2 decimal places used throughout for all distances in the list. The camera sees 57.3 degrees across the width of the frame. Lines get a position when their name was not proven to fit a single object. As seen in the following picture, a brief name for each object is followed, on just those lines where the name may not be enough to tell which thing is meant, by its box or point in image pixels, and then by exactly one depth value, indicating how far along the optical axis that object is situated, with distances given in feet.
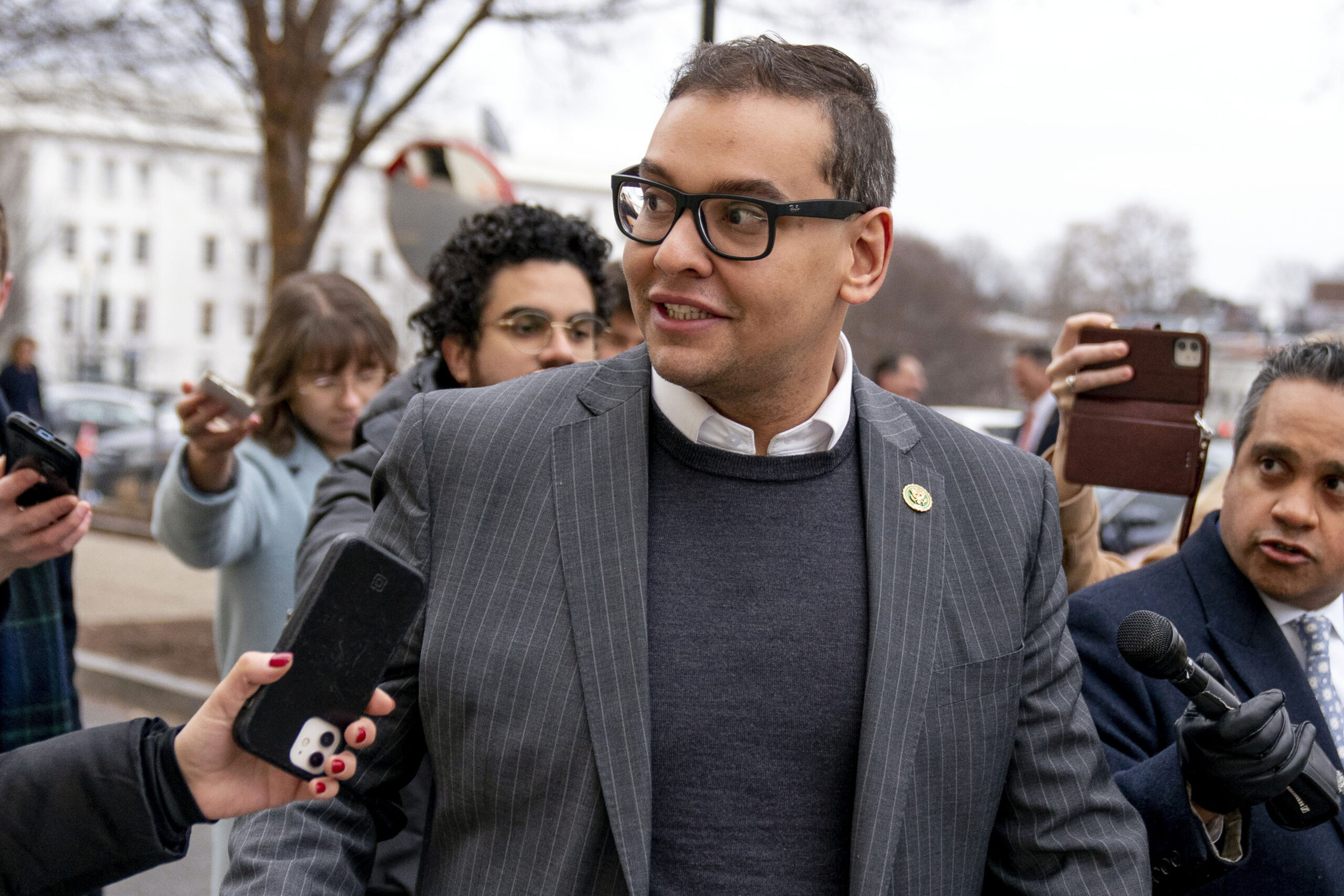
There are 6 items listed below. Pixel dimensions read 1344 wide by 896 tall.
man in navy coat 8.19
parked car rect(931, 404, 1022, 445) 54.29
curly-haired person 11.02
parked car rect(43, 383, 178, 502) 68.49
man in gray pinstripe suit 6.42
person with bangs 10.96
